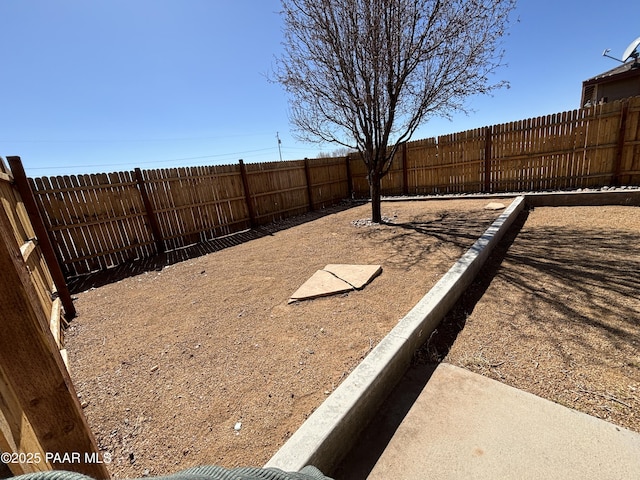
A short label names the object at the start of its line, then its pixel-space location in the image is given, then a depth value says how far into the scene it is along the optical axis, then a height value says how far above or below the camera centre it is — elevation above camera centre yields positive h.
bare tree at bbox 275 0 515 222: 5.34 +2.22
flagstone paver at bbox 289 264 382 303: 3.39 -1.33
